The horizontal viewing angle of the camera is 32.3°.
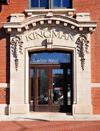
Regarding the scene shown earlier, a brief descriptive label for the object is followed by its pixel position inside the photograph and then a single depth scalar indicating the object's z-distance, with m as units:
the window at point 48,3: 10.34
